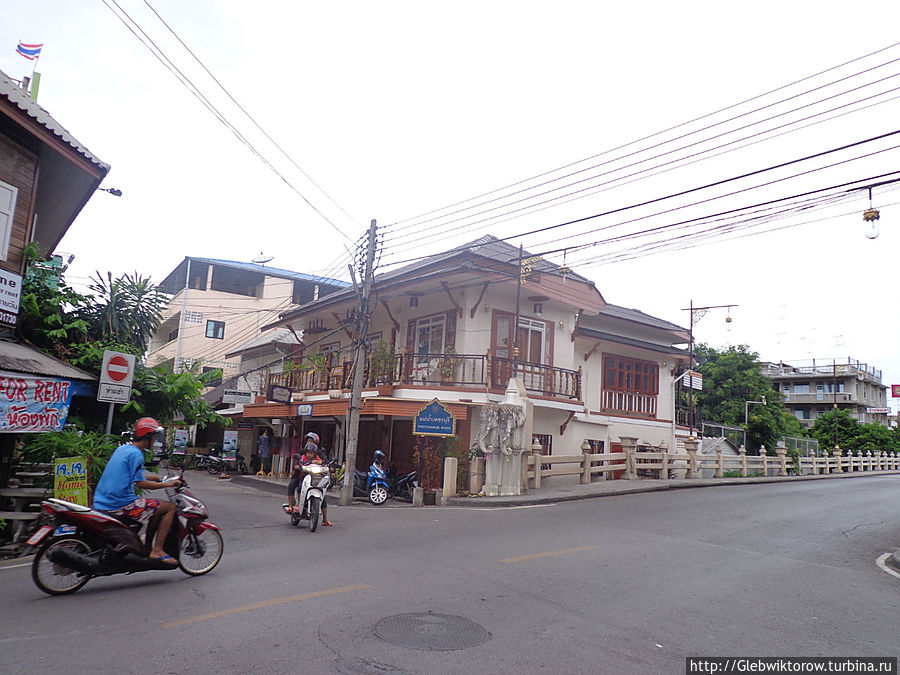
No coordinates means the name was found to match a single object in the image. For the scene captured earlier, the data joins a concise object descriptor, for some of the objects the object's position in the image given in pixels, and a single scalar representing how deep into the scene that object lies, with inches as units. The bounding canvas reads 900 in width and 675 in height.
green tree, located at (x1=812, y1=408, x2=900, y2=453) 1750.7
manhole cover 192.4
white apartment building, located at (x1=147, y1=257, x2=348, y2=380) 1662.2
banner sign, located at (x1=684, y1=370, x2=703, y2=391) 1026.1
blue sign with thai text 659.4
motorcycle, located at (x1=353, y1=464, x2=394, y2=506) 642.2
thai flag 556.1
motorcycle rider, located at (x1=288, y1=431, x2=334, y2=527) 463.2
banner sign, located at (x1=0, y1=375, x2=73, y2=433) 359.3
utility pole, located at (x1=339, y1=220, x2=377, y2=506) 633.0
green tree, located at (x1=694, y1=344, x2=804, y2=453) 1321.5
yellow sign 352.5
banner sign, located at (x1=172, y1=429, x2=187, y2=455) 1148.1
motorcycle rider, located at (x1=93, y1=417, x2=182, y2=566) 252.9
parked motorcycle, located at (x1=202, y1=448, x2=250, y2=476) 1080.8
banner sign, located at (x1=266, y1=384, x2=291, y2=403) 943.0
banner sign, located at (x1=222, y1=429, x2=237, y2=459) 1146.5
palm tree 505.4
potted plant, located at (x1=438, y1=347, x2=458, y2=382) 745.6
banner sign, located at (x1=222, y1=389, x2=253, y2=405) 1056.2
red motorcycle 236.7
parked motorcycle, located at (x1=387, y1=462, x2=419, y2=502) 693.9
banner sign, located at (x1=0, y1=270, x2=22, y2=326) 411.2
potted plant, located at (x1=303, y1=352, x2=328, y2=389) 931.4
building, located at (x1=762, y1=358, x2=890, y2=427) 2341.3
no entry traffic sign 382.9
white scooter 430.0
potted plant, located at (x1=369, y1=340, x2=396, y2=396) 783.1
